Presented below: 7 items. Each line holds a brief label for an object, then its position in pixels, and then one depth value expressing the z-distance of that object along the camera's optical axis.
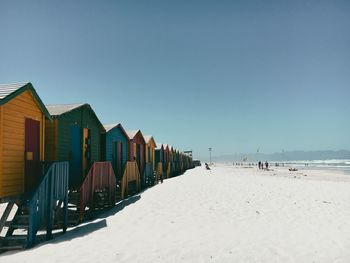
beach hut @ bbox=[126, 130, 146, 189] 22.44
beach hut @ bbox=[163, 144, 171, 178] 35.53
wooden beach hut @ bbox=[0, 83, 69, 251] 8.54
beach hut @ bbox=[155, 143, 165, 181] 34.45
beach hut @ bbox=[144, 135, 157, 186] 23.89
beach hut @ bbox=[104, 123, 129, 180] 18.19
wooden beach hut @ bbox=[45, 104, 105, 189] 12.07
